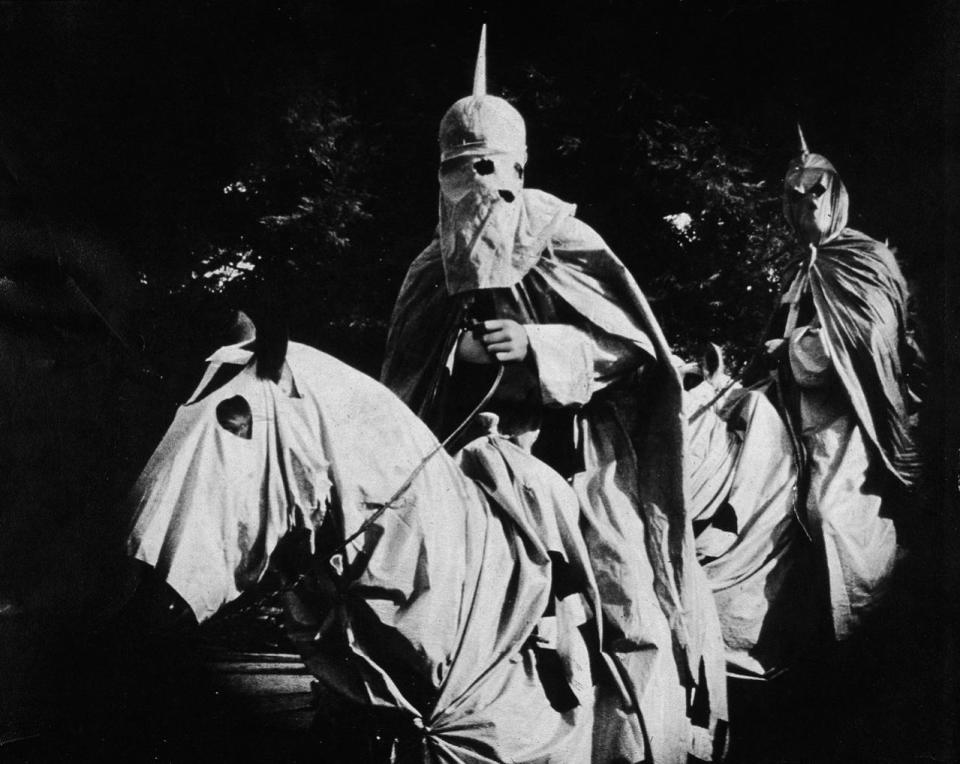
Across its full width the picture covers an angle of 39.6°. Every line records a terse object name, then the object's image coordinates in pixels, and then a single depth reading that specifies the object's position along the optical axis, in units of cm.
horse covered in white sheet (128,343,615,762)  255
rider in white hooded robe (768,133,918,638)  366
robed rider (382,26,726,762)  319
